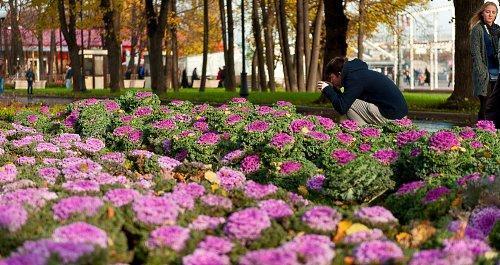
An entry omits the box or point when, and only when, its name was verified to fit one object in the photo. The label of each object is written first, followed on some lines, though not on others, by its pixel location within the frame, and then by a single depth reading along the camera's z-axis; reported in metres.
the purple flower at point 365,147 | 8.31
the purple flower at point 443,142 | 7.34
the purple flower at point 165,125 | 10.44
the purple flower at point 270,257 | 3.68
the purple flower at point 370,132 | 8.83
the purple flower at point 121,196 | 4.77
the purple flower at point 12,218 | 4.36
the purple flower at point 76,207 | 4.45
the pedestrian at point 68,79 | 67.05
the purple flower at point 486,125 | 8.50
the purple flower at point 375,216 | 4.55
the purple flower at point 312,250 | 3.76
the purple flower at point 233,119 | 10.01
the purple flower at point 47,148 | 8.96
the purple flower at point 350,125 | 9.26
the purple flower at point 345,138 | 8.54
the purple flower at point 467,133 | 7.79
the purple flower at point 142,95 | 13.10
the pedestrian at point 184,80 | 72.56
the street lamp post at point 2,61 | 38.84
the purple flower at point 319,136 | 8.35
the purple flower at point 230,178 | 6.65
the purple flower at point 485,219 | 5.11
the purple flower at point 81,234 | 4.00
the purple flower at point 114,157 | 8.33
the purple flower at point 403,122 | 9.58
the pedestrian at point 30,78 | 58.47
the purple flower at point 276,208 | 4.57
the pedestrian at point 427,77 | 83.94
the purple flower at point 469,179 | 5.87
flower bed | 4.04
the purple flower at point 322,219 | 4.42
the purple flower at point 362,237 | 4.14
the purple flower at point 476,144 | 7.55
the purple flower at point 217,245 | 4.07
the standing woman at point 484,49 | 12.55
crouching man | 10.02
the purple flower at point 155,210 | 4.45
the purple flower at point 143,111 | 11.89
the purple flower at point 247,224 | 4.22
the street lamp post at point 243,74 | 34.62
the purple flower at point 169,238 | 4.14
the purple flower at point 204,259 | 3.86
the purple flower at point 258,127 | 8.81
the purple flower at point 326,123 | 9.30
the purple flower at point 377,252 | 3.82
